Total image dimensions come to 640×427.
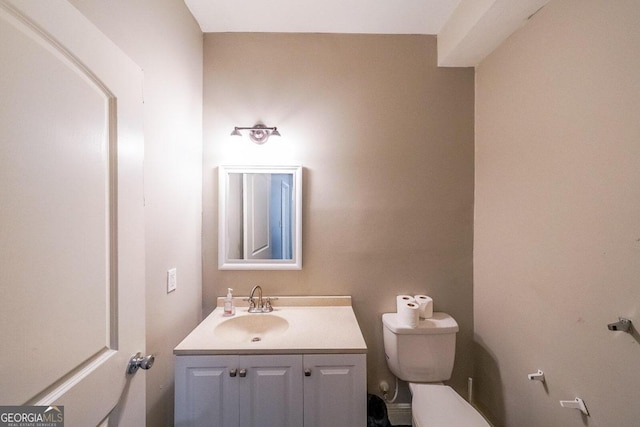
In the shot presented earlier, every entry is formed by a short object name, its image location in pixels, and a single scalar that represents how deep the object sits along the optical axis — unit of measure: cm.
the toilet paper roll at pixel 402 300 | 145
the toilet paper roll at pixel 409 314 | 136
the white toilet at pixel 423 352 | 136
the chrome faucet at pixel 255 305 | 143
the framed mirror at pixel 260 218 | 150
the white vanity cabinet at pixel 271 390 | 105
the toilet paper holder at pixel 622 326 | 80
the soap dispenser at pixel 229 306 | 140
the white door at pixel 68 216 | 47
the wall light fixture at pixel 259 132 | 145
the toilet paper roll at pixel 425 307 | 143
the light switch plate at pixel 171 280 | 115
